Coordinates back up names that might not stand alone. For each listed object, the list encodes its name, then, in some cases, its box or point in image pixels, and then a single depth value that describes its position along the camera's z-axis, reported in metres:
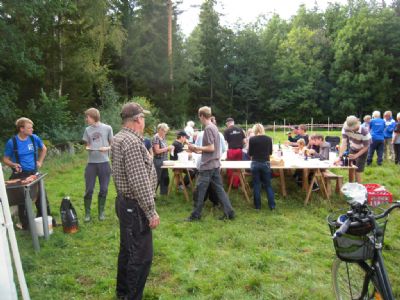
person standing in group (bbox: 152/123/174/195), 6.86
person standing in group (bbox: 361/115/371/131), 10.56
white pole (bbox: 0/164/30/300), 2.53
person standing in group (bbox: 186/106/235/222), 5.42
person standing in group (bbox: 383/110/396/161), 11.05
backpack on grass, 5.29
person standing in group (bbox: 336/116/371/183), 6.40
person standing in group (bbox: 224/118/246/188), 8.12
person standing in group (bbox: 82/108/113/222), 5.43
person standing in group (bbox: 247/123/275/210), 6.15
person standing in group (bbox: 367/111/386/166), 10.40
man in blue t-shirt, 5.12
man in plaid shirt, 2.93
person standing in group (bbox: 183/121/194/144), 10.83
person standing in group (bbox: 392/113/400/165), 10.33
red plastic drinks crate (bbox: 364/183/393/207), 5.86
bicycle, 2.21
